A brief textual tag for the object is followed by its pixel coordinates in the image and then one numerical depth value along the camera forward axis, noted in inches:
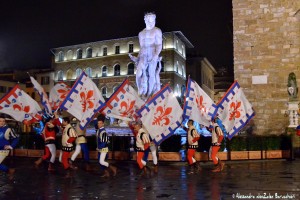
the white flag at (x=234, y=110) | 481.7
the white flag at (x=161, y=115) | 441.7
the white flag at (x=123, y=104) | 468.4
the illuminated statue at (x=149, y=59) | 1316.4
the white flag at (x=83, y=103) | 446.9
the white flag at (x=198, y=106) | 455.5
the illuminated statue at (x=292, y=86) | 655.1
